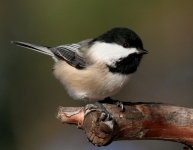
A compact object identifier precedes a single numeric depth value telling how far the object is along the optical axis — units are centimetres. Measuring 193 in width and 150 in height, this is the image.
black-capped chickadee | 251
